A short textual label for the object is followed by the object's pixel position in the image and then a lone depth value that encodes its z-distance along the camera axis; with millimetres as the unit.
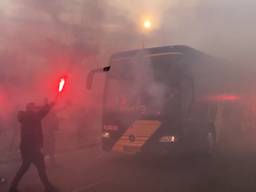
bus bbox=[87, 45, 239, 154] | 5282
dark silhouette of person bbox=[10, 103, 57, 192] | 3832
